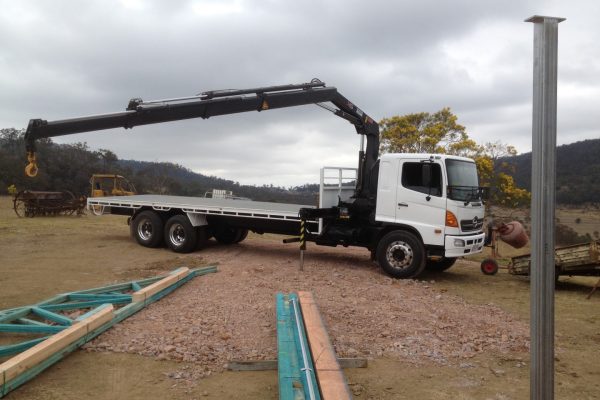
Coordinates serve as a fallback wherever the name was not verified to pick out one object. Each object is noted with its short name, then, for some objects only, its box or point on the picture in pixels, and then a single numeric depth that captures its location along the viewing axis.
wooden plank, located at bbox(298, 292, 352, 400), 3.76
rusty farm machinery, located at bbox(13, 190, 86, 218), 21.75
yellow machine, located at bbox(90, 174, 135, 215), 25.38
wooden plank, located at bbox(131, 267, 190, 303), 6.53
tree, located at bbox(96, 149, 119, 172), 56.50
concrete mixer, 10.09
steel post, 2.33
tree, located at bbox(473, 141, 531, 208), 20.70
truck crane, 9.33
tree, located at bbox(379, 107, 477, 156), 21.34
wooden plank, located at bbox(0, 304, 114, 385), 3.98
